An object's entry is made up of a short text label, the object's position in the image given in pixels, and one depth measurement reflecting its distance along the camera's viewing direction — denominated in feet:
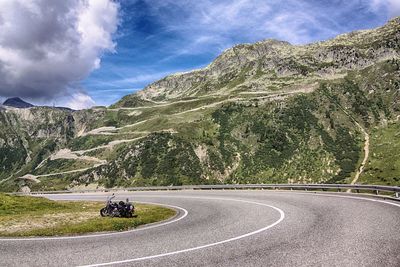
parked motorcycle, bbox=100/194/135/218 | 82.12
